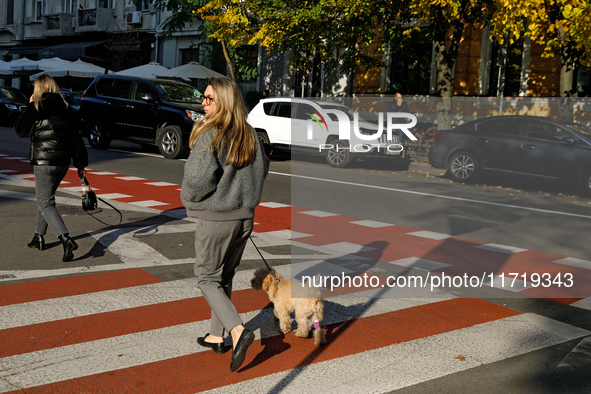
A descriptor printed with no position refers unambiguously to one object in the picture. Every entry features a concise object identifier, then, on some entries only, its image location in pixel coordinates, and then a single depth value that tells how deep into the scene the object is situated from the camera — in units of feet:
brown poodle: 14.38
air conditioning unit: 123.34
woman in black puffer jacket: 21.09
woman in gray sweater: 12.34
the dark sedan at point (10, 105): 87.10
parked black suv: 54.95
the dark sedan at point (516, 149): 43.60
